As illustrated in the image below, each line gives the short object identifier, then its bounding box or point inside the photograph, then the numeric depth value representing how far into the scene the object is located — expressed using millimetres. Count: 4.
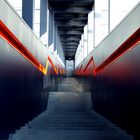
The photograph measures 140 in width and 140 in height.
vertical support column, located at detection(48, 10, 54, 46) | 13617
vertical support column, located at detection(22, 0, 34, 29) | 6547
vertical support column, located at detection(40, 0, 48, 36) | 9653
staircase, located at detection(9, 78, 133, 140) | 3488
